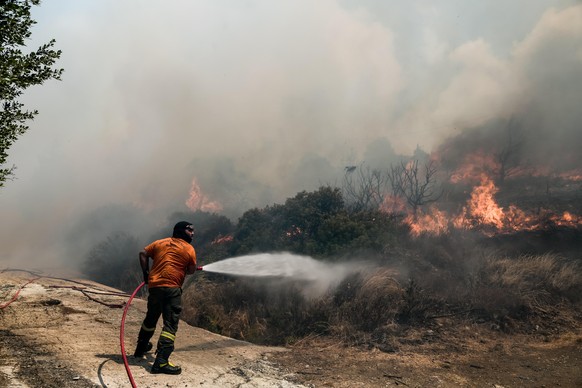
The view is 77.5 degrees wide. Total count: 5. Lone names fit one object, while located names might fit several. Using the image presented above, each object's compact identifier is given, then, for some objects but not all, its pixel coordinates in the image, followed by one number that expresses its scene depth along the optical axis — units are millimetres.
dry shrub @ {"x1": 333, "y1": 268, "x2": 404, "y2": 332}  8203
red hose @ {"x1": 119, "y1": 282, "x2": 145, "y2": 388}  4159
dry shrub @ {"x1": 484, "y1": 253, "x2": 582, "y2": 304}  9133
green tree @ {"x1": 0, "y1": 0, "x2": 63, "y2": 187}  6199
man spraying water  5012
